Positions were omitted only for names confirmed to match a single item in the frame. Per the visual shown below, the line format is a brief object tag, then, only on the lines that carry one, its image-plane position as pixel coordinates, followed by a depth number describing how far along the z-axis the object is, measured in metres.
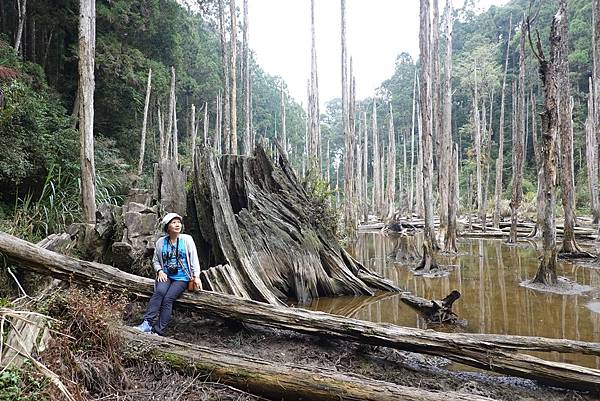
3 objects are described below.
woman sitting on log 4.30
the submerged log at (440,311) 5.62
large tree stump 6.52
